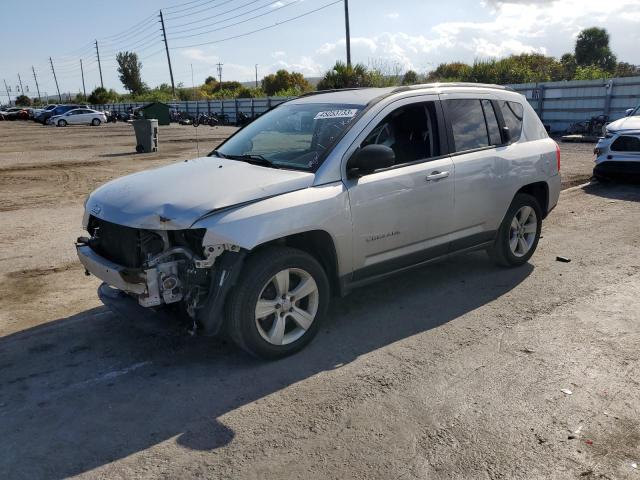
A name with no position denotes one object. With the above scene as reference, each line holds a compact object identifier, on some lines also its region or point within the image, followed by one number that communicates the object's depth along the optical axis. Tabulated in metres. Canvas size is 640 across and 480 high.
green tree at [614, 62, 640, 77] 41.72
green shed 44.08
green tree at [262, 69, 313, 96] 55.16
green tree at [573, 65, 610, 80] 28.17
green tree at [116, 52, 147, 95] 94.06
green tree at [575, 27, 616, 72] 64.50
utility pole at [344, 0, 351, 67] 35.10
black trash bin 19.52
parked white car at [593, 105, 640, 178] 10.02
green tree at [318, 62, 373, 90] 32.81
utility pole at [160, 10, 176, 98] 70.94
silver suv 3.71
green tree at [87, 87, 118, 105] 92.00
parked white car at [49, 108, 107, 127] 47.44
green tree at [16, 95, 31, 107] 134.12
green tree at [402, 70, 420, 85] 39.75
